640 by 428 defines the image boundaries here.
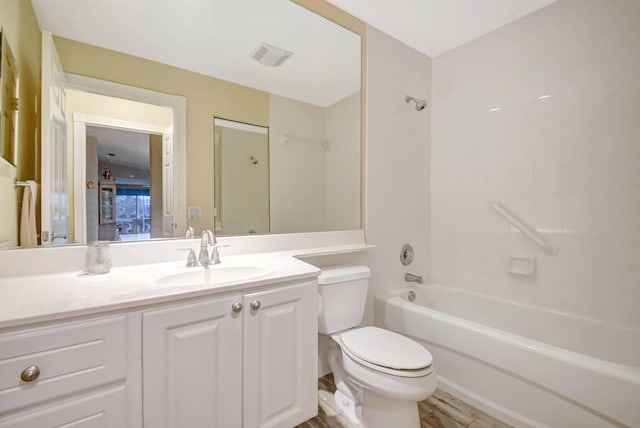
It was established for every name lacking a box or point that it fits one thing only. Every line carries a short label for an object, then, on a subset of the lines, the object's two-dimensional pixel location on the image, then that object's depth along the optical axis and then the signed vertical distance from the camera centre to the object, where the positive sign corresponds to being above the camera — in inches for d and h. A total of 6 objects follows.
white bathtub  44.7 -29.1
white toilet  46.4 -26.1
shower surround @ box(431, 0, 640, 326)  60.0 +14.2
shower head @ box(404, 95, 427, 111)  85.4 +33.4
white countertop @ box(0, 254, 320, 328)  29.4 -9.7
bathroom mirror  47.7 +27.8
